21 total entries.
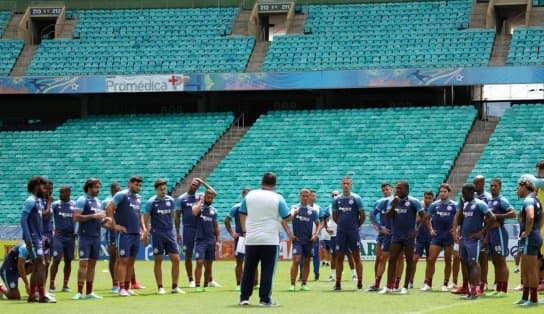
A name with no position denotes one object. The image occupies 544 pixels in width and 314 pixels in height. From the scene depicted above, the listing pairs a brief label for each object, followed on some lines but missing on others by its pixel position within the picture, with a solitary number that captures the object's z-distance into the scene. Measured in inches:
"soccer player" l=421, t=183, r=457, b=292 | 952.3
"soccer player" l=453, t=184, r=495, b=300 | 826.8
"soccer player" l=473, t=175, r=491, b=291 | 861.2
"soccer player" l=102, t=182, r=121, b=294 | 944.9
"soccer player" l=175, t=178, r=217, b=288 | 999.6
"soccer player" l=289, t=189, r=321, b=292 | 965.8
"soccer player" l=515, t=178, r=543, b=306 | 752.3
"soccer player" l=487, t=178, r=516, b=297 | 868.6
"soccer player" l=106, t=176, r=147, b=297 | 882.8
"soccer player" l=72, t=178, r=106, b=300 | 856.3
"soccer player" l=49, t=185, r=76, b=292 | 966.4
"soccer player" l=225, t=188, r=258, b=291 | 989.8
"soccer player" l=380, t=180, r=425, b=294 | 887.7
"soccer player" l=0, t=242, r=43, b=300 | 854.5
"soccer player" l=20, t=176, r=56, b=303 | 797.2
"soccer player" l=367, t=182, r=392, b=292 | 919.7
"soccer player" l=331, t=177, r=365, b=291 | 945.5
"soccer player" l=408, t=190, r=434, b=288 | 1010.1
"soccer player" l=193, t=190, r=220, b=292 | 981.8
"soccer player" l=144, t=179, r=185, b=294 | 920.9
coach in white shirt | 757.9
